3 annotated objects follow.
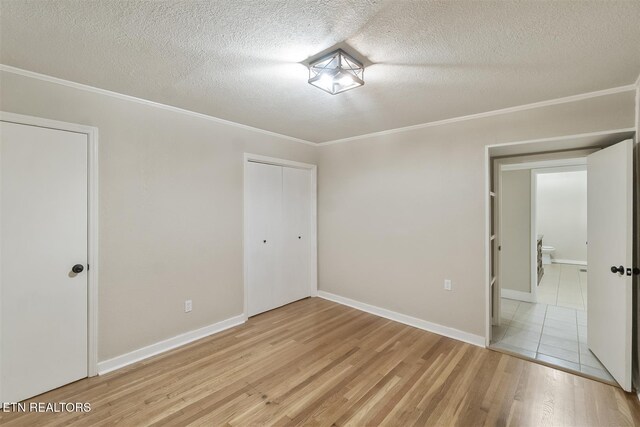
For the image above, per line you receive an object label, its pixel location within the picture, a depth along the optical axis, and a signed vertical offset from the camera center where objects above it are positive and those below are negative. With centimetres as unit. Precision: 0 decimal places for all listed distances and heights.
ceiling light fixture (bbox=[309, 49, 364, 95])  181 +98
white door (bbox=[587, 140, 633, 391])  212 -38
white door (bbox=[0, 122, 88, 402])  200 -37
